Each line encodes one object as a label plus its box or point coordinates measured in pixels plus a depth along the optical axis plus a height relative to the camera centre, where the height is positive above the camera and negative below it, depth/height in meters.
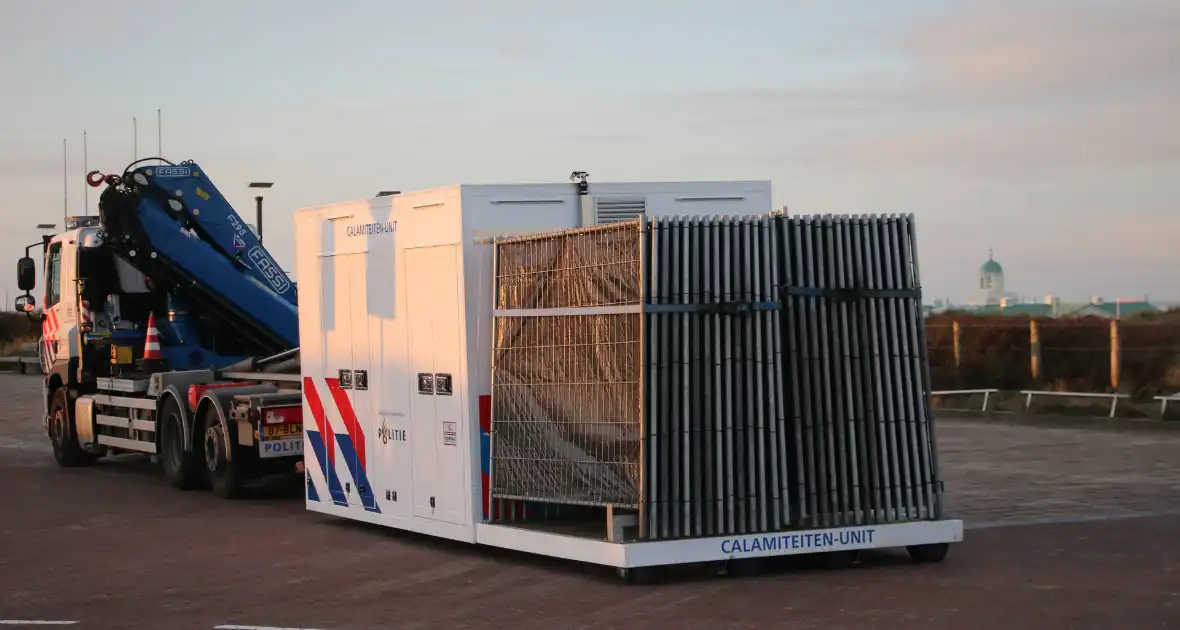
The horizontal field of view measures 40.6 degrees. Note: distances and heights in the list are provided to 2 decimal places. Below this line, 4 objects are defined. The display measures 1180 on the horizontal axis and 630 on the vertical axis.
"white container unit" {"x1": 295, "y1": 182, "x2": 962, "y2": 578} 11.74 +0.06
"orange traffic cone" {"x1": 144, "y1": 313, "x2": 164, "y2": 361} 20.38 +0.31
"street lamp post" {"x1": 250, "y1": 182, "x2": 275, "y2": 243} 22.16 +2.34
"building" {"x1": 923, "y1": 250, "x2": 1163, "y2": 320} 49.59 +1.47
